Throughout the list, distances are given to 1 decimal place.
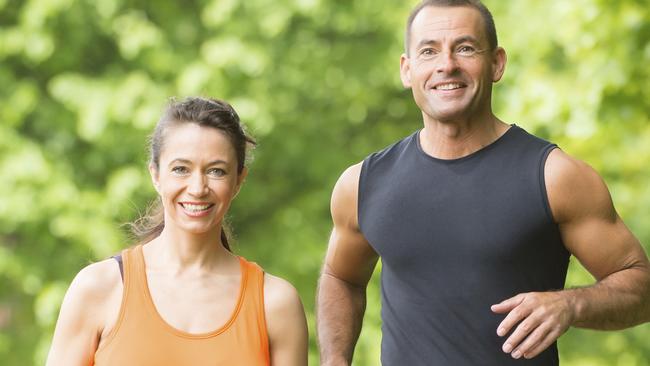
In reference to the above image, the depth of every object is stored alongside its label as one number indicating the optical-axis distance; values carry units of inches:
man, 275.4
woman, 252.0
